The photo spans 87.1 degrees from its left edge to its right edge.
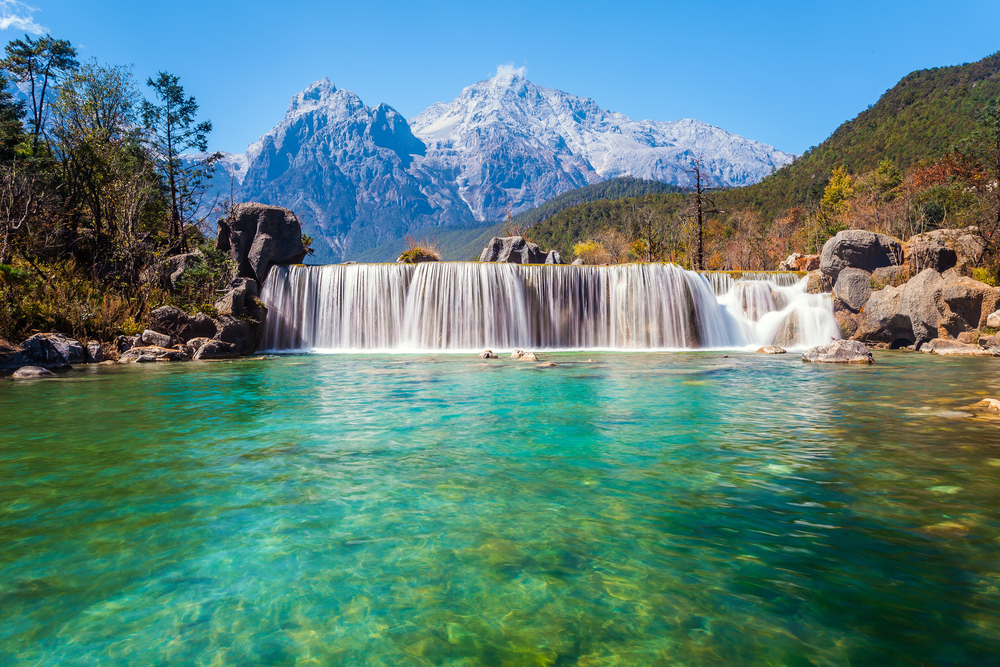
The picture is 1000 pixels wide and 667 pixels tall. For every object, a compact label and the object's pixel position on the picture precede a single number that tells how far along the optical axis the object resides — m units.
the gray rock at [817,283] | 24.80
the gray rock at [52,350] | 14.01
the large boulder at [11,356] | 13.26
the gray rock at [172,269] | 19.85
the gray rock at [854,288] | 23.00
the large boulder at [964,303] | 17.53
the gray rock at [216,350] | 17.84
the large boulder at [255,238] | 23.64
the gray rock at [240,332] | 19.30
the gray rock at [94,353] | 15.60
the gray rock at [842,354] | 14.75
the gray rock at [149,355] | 15.87
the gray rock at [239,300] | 20.58
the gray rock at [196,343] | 17.88
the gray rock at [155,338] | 17.24
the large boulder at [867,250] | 23.80
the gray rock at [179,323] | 18.00
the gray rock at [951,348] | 16.64
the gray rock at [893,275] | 22.53
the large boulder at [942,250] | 21.89
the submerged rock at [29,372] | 11.90
